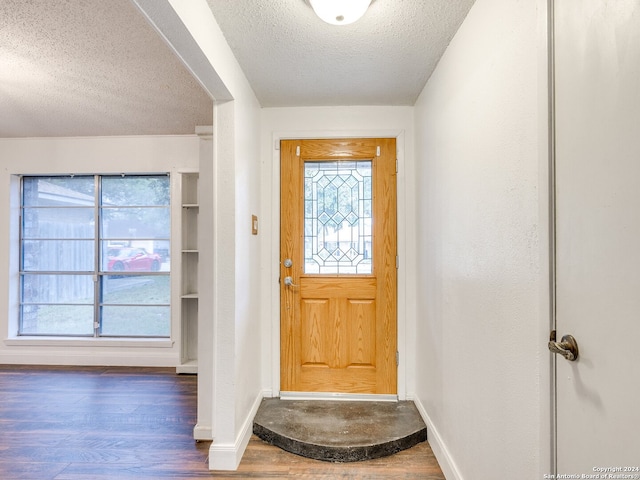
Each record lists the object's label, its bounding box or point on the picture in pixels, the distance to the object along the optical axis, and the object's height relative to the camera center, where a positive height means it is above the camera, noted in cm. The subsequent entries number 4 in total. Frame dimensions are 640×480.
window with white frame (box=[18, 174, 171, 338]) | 371 -17
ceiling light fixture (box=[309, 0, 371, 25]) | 143 +103
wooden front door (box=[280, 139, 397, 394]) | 260 -21
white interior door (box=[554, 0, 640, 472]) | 73 +3
